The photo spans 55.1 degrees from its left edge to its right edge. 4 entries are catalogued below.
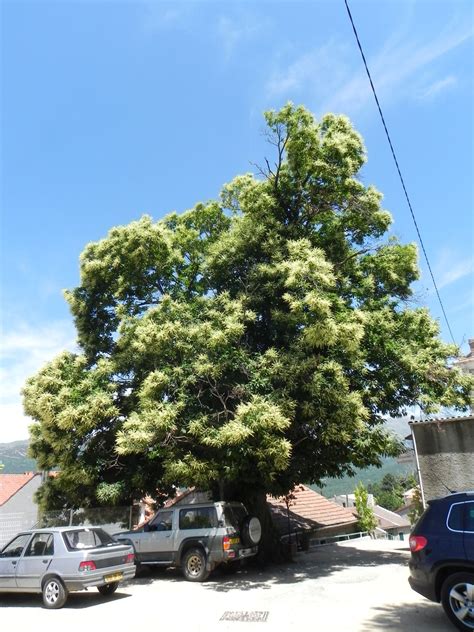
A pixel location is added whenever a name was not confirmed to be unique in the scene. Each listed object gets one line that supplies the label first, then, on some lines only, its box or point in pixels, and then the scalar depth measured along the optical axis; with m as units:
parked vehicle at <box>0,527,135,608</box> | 9.23
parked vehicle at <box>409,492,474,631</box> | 6.07
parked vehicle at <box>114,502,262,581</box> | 11.88
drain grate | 7.74
